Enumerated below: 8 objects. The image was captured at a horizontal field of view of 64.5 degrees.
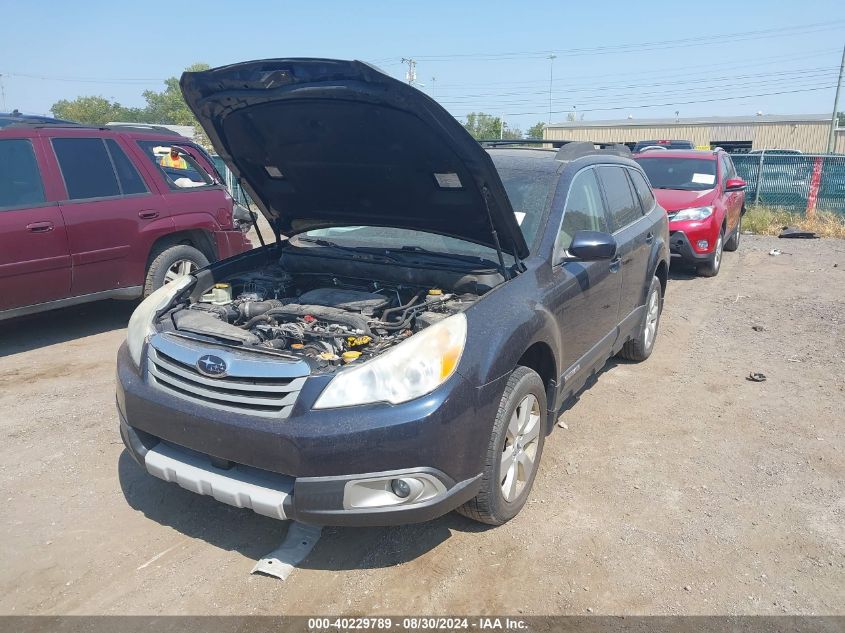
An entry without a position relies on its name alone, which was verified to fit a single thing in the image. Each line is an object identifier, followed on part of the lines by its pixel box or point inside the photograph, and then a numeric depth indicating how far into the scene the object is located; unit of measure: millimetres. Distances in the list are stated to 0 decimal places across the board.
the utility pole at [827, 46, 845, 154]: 39531
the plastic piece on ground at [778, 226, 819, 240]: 13509
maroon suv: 5629
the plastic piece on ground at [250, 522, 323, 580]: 2932
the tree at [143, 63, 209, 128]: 88812
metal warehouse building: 49969
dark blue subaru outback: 2660
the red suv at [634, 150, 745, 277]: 9328
